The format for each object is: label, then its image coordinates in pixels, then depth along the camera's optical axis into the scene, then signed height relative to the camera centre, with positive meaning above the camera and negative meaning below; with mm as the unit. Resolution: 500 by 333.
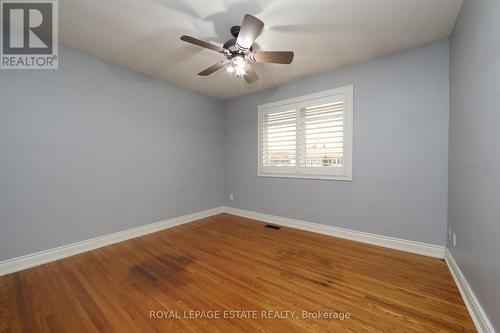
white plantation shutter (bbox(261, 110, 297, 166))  3547 +496
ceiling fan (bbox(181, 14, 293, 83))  1708 +1126
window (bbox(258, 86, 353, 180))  2975 +487
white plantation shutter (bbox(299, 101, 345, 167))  3018 +483
